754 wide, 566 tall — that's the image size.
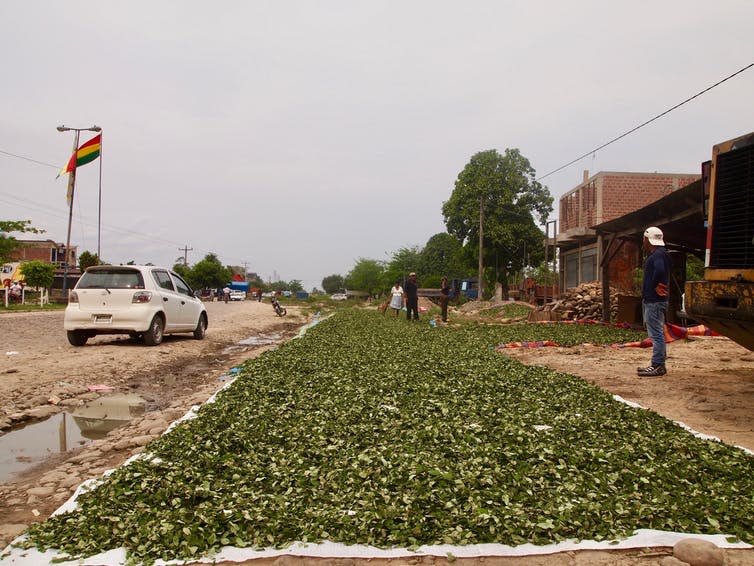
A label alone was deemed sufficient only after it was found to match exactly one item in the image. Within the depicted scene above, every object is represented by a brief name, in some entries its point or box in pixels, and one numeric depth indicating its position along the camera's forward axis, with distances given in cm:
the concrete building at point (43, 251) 6281
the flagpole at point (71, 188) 2764
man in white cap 713
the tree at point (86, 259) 3762
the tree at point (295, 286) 13484
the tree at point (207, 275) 8875
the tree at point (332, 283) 14590
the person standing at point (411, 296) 1944
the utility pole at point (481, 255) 3788
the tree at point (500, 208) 4266
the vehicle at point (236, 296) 6688
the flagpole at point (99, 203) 2973
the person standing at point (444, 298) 1998
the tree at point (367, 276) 8744
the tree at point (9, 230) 4325
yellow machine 519
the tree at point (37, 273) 3262
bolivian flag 2818
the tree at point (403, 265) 7519
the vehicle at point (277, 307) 2838
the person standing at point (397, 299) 2227
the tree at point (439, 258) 7550
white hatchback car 1040
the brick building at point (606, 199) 2723
